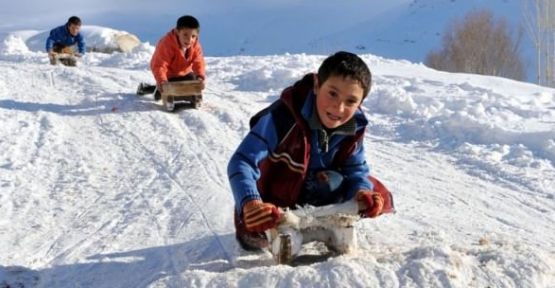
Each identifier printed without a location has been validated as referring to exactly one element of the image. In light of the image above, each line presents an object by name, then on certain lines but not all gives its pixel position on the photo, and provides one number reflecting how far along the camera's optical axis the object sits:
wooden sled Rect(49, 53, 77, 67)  11.73
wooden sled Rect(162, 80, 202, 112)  7.73
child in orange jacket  8.05
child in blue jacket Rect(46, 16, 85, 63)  12.52
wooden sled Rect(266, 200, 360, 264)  3.02
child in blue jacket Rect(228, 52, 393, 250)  3.00
